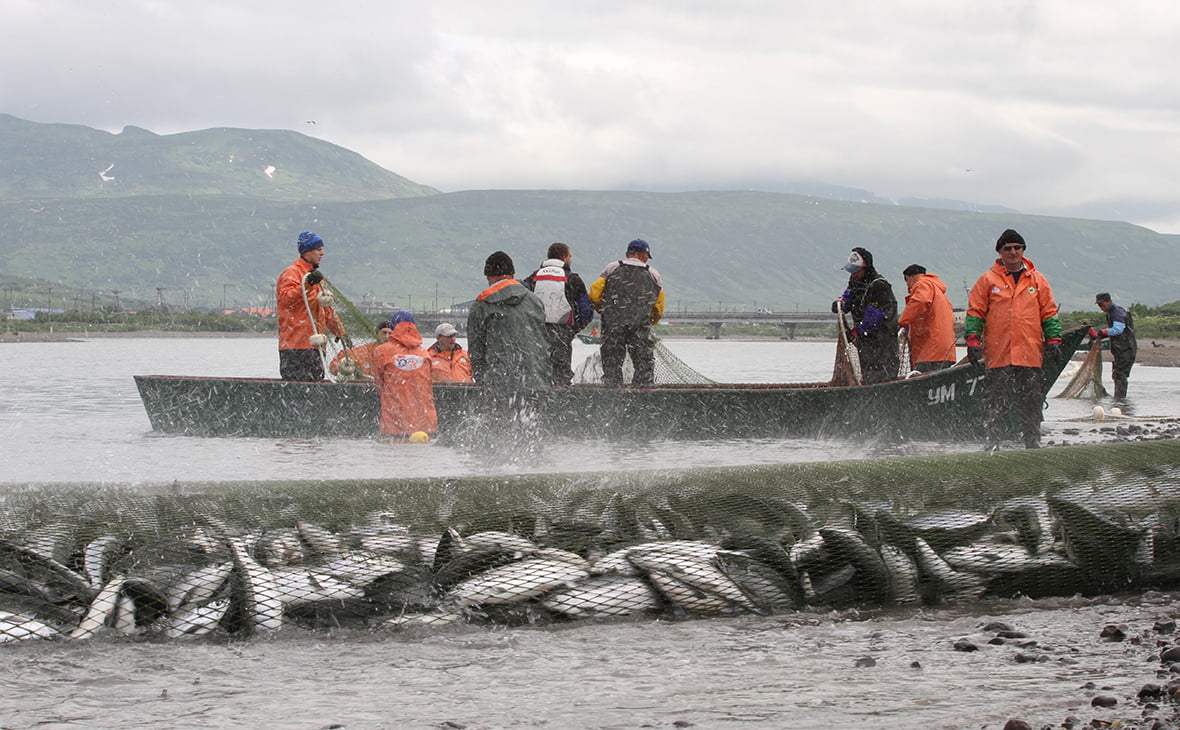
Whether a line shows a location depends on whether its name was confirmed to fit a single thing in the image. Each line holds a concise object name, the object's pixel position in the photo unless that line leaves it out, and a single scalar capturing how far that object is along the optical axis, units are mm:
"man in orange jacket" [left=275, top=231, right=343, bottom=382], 27828
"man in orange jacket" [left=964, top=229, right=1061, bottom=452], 22141
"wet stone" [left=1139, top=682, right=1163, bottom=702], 8656
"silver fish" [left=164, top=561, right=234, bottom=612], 11039
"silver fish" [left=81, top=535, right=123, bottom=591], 11219
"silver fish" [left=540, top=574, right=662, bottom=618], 11484
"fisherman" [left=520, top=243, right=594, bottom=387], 28687
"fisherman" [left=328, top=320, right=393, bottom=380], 30812
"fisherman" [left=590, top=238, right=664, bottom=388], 29391
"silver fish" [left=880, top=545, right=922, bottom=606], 12156
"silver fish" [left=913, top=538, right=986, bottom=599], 12266
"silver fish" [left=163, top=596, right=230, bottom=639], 10867
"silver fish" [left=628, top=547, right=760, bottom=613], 11609
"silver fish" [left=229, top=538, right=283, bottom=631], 11008
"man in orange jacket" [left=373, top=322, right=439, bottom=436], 26266
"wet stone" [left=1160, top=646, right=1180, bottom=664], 9656
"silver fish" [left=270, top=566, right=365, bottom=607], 11195
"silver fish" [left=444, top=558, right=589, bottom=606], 11398
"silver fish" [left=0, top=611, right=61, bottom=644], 10656
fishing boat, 27031
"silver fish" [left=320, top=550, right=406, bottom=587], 11445
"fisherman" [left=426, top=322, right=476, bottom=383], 30391
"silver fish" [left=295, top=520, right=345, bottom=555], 11664
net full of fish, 11141
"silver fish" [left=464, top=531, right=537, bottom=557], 11703
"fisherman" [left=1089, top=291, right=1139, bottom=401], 43781
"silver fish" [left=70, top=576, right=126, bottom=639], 10805
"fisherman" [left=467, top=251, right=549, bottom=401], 20453
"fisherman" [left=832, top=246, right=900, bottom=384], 27906
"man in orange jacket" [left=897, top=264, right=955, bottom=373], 28109
